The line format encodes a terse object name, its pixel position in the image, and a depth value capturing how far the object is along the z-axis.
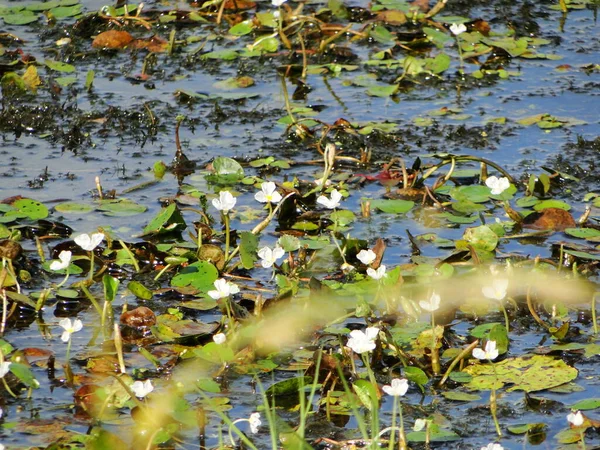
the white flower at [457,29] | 10.54
